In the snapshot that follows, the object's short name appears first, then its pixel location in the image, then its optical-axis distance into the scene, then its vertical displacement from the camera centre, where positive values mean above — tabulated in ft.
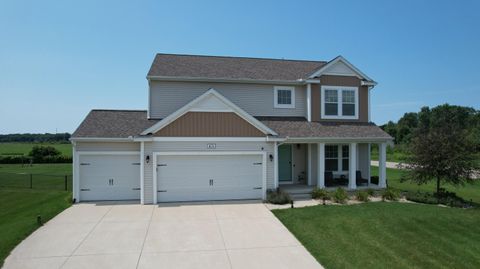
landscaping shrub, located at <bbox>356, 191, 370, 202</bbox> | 43.24 -8.17
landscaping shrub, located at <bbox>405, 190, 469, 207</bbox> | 42.63 -8.57
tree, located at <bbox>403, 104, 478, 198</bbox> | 44.65 -2.47
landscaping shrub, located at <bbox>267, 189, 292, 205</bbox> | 42.37 -8.23
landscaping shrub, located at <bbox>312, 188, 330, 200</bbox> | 44.14 -8.05
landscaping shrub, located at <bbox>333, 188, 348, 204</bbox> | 42.35 -8.04
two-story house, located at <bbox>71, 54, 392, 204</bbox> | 43.83 +0.55
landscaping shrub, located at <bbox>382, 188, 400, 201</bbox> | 44.62 -8.19
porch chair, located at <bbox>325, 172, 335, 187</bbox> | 52.65 -6.93
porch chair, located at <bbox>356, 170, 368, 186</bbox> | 54.73 -7.34
